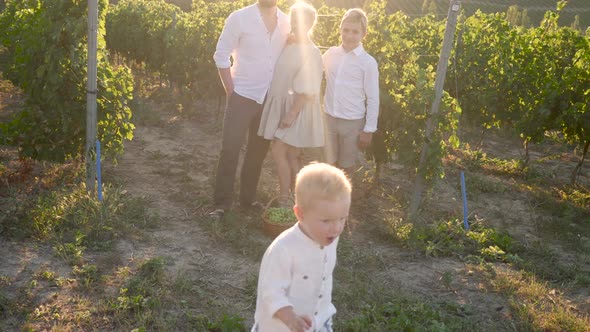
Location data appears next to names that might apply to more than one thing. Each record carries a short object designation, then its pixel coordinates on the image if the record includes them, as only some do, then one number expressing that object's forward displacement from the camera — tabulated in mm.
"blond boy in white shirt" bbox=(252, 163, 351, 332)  2180
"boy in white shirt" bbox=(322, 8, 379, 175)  5125
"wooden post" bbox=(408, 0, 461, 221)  5273
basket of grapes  4895
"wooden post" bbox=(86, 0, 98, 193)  4973
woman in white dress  4887
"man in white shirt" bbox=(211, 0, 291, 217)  4887
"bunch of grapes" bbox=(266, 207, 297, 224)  4945
